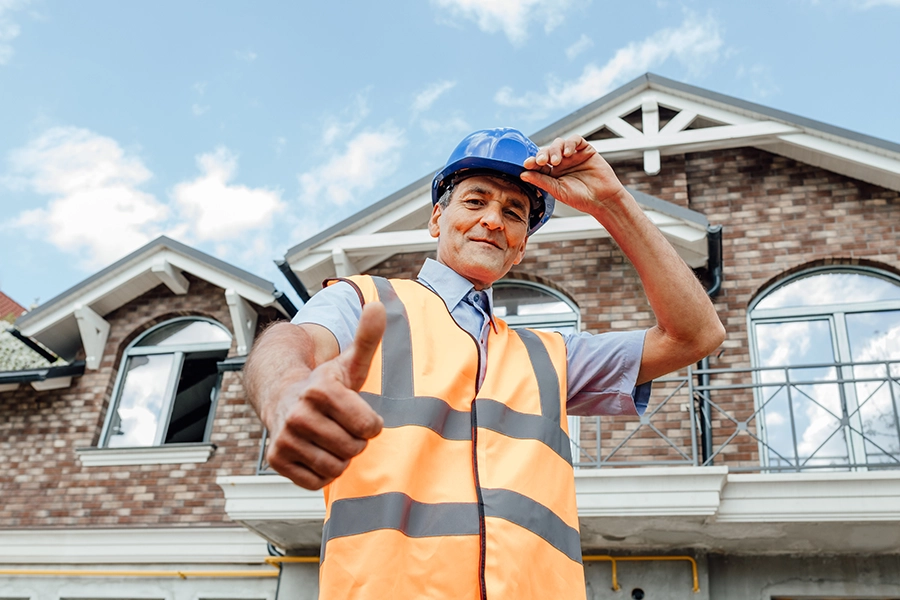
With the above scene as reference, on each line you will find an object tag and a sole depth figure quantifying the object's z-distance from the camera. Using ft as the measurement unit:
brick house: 24.06
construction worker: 4.45
